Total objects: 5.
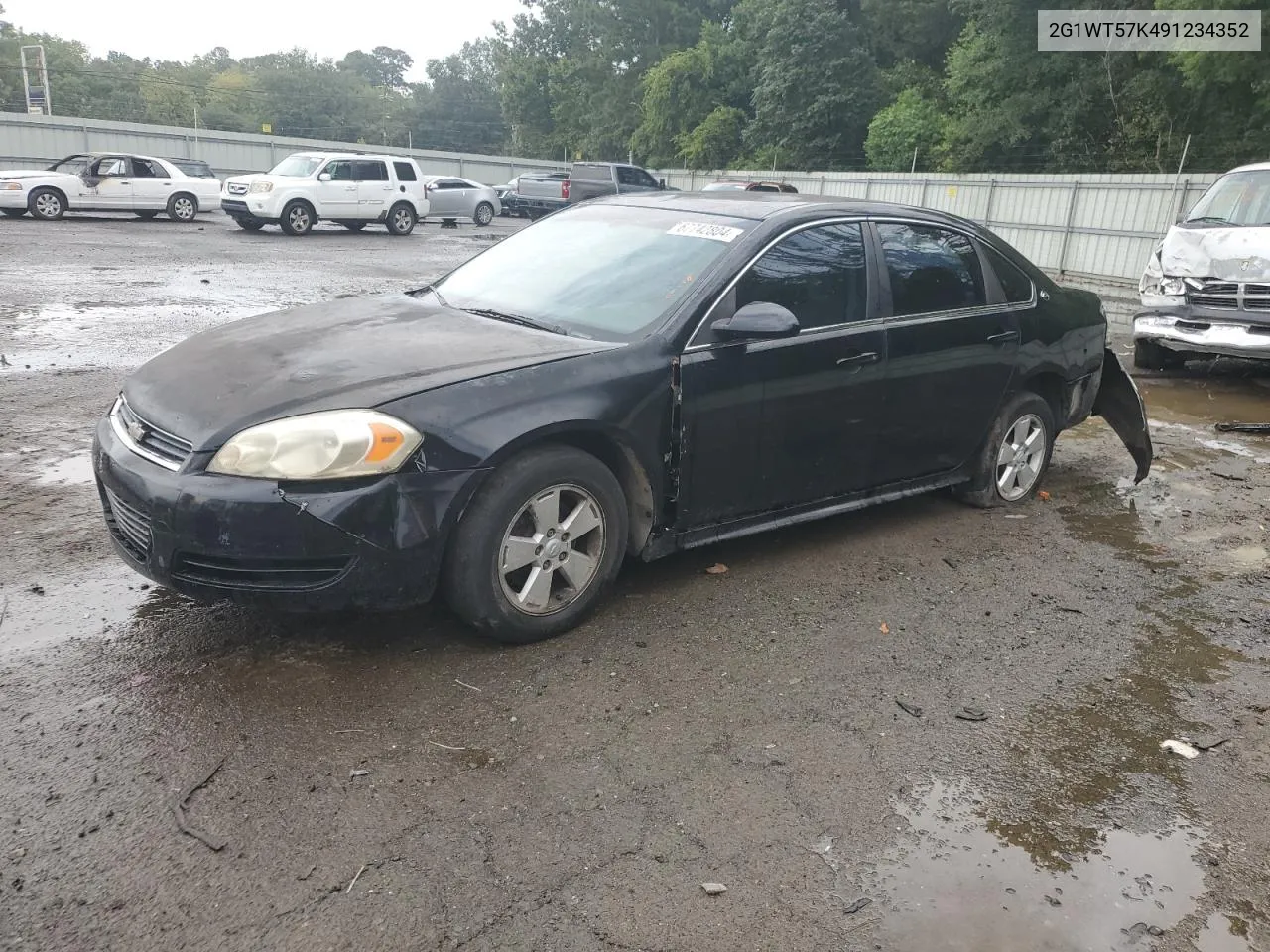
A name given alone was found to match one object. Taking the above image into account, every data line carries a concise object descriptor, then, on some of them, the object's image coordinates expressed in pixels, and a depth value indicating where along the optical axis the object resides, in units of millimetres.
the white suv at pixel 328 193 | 22094
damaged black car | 3416
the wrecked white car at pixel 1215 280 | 9211
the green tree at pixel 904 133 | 42250
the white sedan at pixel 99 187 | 21750
